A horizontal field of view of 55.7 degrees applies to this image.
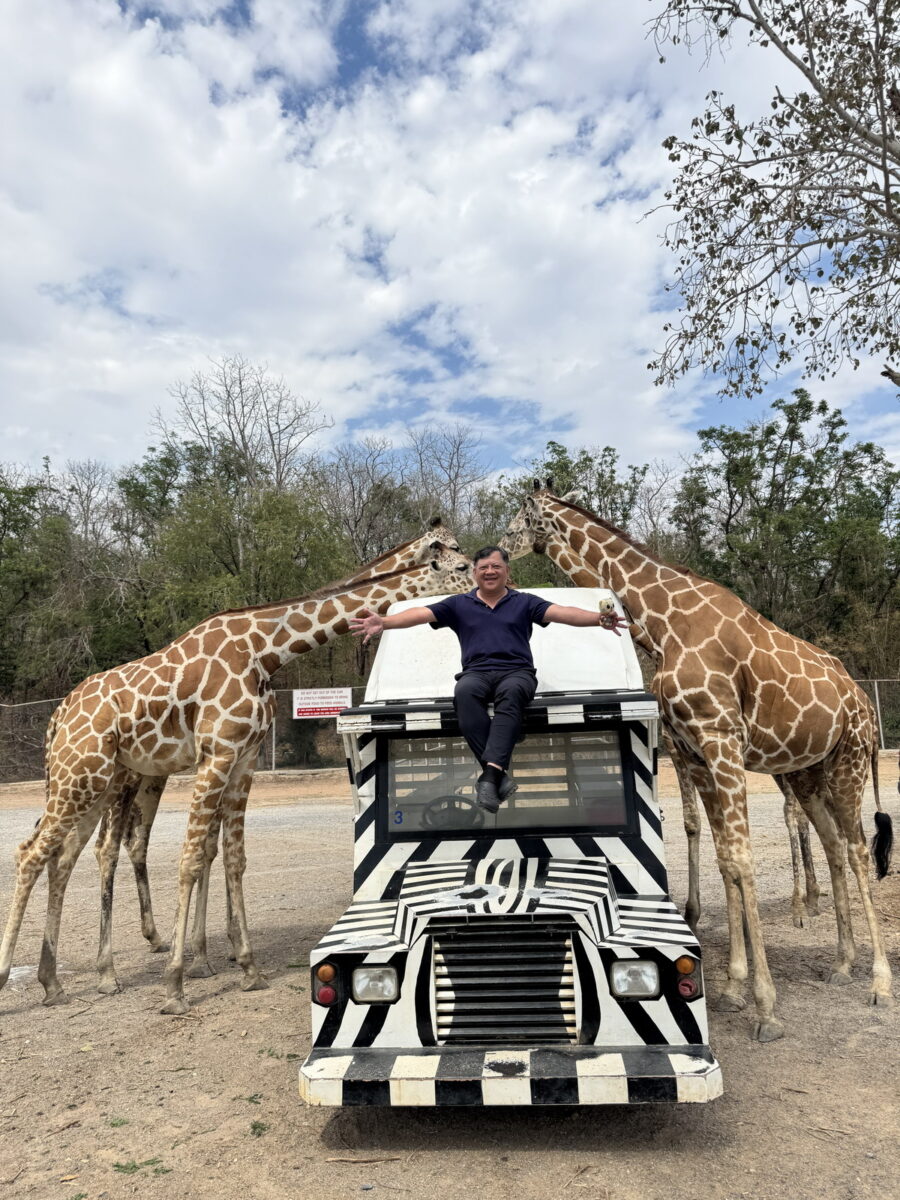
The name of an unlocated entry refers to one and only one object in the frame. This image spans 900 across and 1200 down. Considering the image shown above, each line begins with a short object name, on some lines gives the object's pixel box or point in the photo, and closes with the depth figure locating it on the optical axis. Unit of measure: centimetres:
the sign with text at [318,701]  2286
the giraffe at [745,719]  602
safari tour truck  376
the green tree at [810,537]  2986
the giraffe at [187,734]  670
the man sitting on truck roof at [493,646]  459
